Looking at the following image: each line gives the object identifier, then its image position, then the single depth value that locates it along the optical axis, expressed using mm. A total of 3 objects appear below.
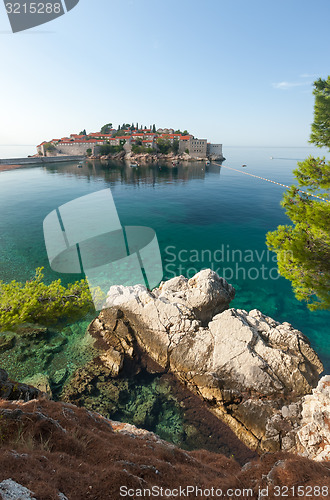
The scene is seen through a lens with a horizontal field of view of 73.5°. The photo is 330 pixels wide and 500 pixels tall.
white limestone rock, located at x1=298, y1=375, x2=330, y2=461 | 10471
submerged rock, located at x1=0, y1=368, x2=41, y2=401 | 9578
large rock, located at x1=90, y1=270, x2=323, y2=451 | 13078
